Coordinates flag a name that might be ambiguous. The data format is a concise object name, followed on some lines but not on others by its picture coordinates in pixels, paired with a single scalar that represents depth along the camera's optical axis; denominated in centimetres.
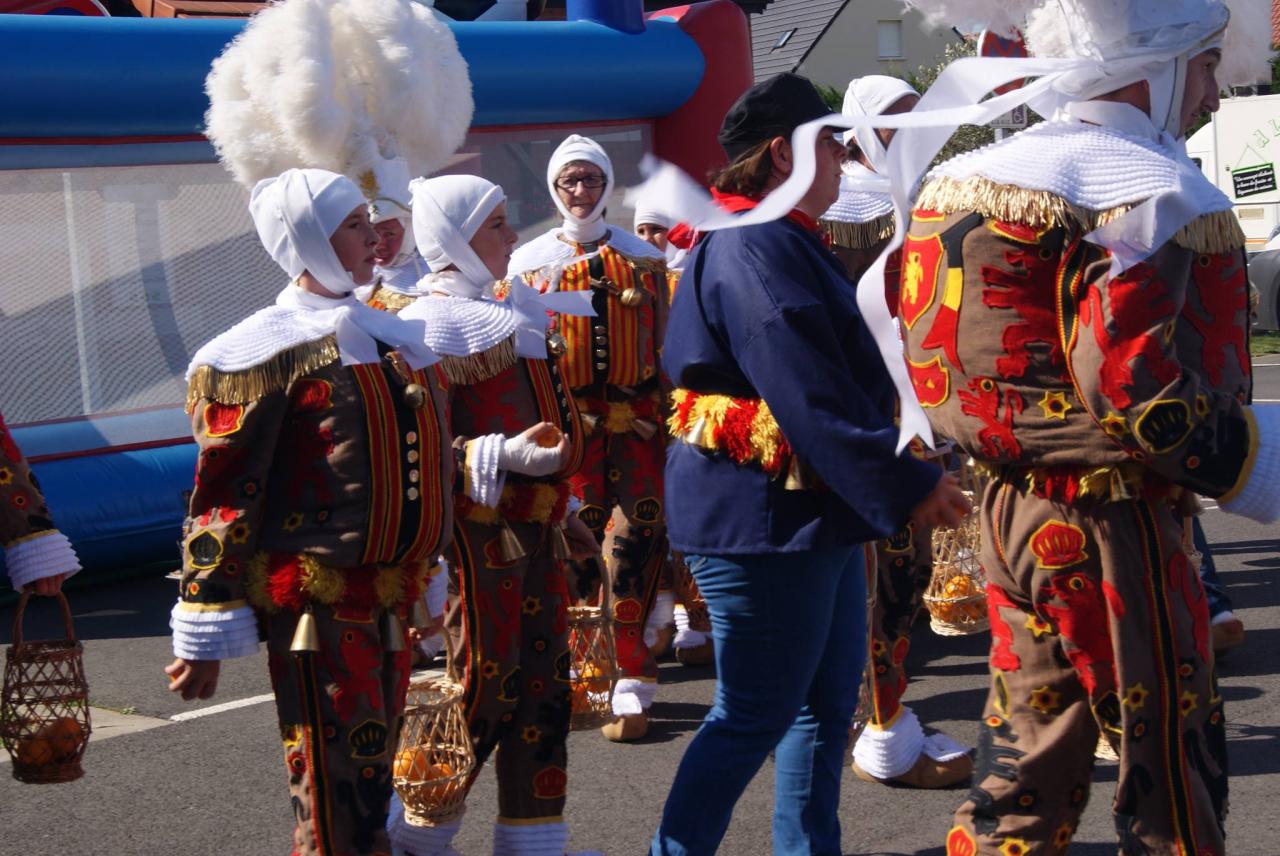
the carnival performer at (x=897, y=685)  864
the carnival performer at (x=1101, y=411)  506
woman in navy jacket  576
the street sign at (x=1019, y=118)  848
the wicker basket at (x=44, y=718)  745
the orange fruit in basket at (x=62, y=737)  748
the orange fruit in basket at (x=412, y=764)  741
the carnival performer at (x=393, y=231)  874
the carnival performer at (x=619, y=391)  1070
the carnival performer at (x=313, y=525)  599
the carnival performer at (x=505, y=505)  737
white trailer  3816
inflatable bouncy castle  1442
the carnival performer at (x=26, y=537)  766
